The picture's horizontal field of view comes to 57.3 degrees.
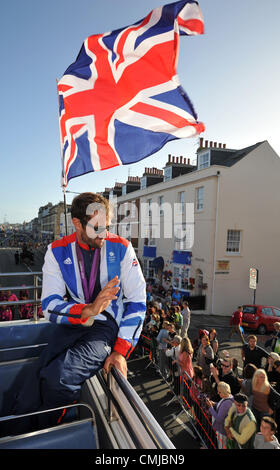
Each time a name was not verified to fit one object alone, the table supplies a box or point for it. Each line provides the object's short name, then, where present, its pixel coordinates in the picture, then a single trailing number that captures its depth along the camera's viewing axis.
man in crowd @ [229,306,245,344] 11.23
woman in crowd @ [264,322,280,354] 7.39
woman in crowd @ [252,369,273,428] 4.73
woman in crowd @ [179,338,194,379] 6.35
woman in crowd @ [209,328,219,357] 7.44
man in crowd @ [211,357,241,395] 5.39
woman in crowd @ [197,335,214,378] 6.38
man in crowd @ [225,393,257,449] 3.80
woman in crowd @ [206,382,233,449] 4.31
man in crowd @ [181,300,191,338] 10.38
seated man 1.80
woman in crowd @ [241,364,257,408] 5.04
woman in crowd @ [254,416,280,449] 3.61
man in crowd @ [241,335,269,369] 6.59
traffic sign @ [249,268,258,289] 14.38
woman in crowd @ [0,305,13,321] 7.10
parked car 13.62
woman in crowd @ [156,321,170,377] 7.82
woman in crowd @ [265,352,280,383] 5.54
